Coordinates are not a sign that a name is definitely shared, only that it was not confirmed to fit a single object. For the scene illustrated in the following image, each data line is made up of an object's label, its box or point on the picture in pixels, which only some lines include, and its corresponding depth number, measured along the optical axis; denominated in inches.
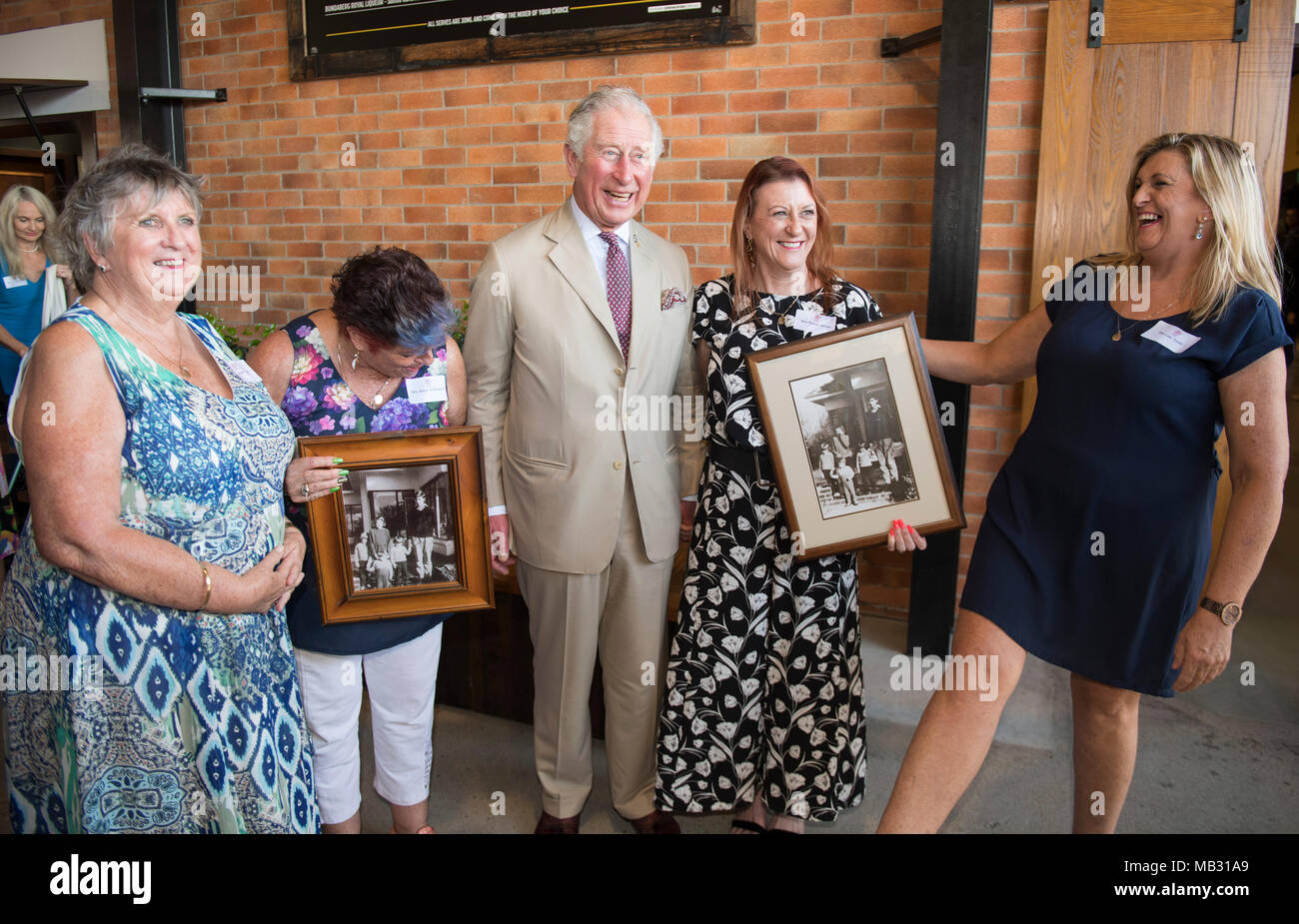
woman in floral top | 77.3
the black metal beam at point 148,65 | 187.8
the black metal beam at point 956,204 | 120.0
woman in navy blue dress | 71.7
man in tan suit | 87.4
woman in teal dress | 183.2
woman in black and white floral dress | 88.2
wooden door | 117.5
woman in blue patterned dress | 59.3
